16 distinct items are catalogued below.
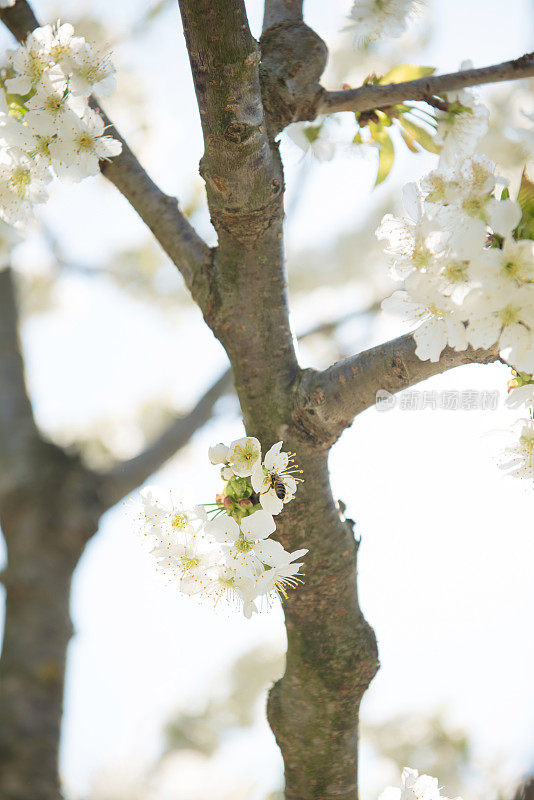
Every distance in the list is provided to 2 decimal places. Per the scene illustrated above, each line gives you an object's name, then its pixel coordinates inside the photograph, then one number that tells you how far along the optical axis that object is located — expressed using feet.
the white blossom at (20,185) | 4.37
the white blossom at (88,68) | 4.32
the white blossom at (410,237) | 4.11
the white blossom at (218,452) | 4.25
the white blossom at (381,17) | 4.58
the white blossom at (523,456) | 4.18
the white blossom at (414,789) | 4.48
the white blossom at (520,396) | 4.10
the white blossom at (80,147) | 4.33
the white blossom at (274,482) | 4.23
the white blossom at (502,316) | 4.01
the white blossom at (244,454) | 4.25
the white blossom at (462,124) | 4.40
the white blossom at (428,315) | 4.08
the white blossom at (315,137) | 4.60
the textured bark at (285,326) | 4.23
